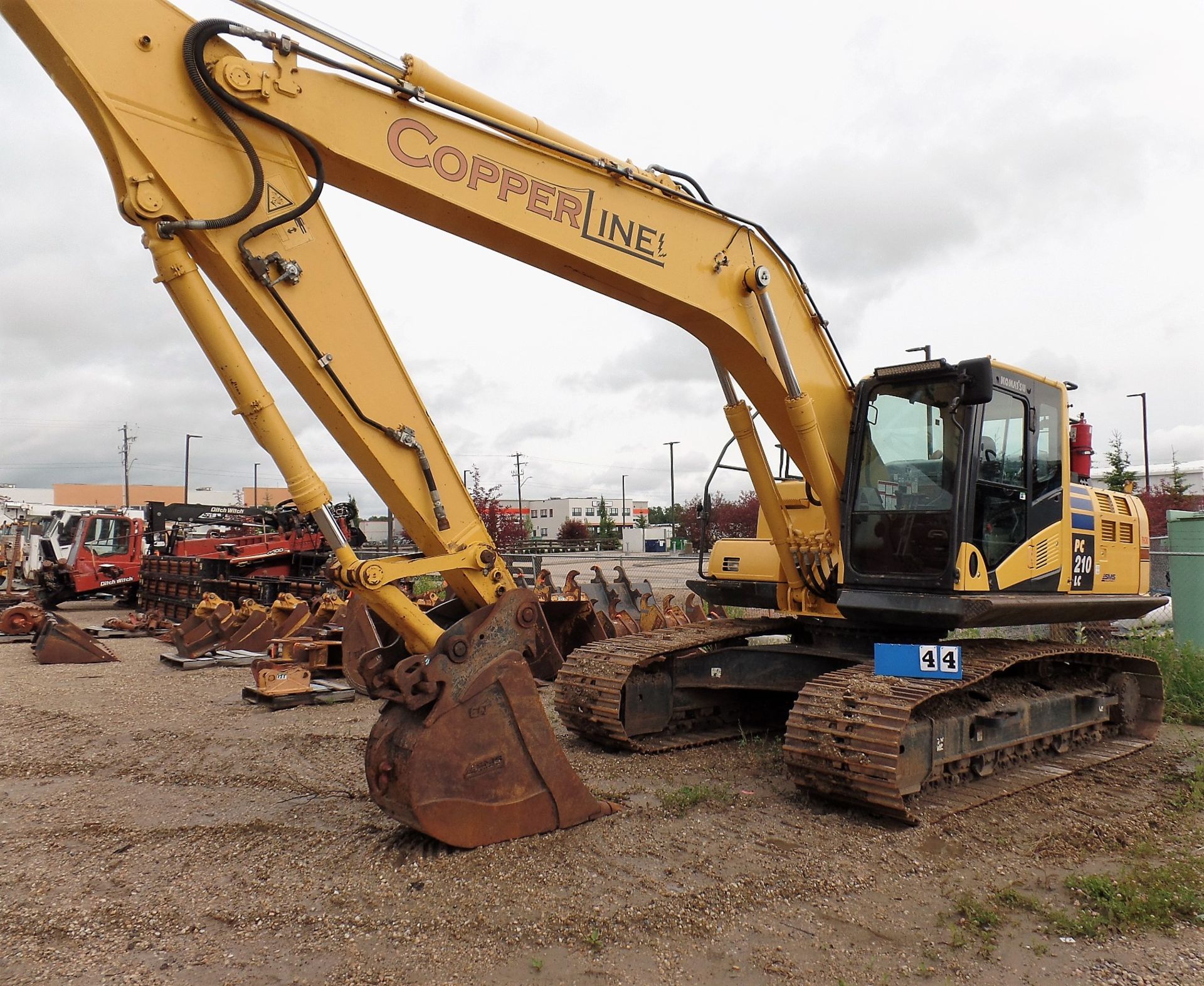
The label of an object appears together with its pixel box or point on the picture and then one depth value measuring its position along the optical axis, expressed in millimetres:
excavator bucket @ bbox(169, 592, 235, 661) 11758
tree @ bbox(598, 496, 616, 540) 58538
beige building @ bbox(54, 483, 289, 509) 84438
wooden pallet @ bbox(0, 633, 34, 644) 14496
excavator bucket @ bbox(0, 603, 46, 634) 14938
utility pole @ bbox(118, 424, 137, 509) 61381
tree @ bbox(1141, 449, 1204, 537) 23725
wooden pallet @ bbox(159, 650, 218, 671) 11023
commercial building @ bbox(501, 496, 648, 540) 92688
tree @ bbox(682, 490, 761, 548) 38312
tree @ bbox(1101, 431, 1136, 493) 19547
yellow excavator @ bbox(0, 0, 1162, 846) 4055
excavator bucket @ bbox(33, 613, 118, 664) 11680
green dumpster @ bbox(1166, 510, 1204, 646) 9742
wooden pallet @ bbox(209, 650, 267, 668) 11234
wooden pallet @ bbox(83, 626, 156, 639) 14969
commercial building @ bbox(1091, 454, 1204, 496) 42825
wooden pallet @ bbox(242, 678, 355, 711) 8414
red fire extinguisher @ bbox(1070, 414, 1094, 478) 6516
